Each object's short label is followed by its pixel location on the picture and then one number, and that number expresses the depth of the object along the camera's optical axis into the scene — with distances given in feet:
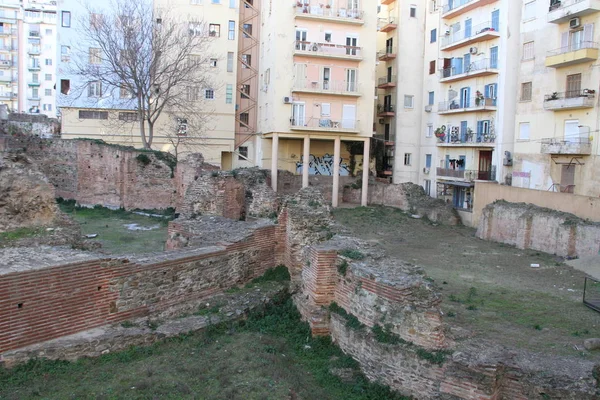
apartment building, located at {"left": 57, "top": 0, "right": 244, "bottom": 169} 110.22
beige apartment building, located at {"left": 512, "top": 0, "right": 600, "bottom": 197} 83.56
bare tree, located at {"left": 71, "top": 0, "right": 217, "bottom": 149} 94.38
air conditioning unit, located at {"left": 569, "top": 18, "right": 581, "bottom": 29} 85.51
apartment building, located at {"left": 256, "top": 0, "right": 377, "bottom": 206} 105.40
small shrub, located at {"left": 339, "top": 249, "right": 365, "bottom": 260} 32.12
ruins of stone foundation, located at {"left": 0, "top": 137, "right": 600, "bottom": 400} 24.72
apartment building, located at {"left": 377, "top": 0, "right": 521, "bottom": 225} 101.50
